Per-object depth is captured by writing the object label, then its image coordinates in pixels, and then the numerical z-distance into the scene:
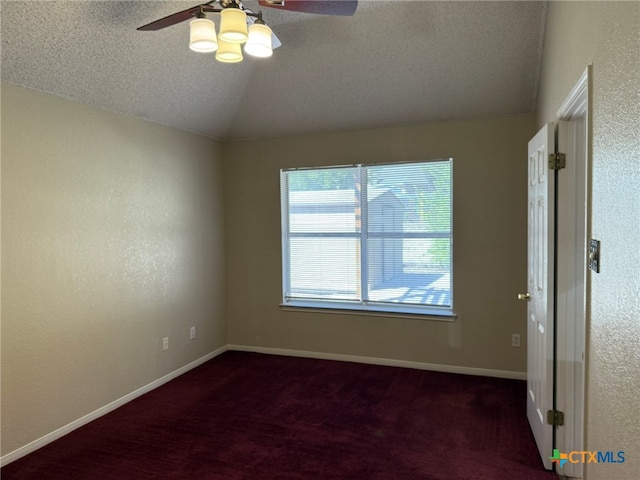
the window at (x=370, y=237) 4.14
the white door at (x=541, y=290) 2.38
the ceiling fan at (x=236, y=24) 1.83
